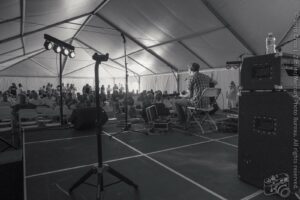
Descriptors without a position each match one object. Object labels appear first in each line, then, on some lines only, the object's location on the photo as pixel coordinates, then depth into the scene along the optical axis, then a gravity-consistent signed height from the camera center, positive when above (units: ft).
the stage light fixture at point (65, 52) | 19.47 +4.30
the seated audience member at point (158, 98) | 27.01 -0.19
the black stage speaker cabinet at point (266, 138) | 5.97 -1.34
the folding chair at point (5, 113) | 14.87 -1.12
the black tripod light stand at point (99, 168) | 6.48 -2.27
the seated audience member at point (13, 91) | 38.64 +1.35
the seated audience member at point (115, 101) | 28.64 -0.62
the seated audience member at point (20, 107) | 19.04 -0.87
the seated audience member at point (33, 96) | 36.36 +0.33
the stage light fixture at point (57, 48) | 18.92 +4.54
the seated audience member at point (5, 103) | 21.12 -0.51
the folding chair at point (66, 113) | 19.68 -1.50
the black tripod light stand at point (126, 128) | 16.42 -2.56
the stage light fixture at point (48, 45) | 18.67 +4.77
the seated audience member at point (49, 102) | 26.26 -0.58
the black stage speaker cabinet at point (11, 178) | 6.88 -2.79
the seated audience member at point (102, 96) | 31.10 +0.18
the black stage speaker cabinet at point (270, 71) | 6.19 +0.77
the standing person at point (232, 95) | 30.50 +0.05
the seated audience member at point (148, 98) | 26.98 -0.19
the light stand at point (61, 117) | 18.85 -1.76
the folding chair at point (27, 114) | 16.30 -1.28
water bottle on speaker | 8.45 +2.48
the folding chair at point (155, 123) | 16.48 -2.14
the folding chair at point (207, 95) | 15.03 +0.04
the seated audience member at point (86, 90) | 32.35 +1.16
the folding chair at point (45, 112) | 18.40 -1.31
